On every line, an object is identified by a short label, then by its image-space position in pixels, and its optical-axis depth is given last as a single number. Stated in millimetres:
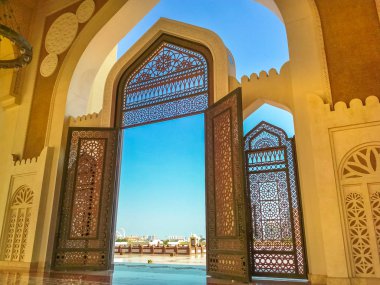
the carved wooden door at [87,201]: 3963
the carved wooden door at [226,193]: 3004
